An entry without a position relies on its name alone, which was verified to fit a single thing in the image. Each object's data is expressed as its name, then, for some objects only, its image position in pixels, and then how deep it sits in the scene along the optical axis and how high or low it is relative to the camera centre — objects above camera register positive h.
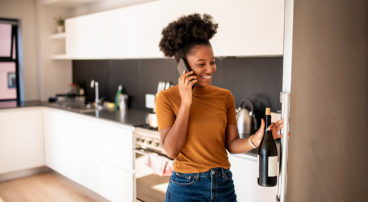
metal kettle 2.36 -0.36
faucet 3.95 -0.16
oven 2.51 -0.81
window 4.32 +0.16
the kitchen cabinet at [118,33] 2.85 +0.41
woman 1.27 -0.21
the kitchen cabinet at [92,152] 2.82 -0.80
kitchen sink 3.50 -0.41
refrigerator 0.98 -0.09
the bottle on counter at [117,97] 3.78 -0.29
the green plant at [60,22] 4.29 +0.69
